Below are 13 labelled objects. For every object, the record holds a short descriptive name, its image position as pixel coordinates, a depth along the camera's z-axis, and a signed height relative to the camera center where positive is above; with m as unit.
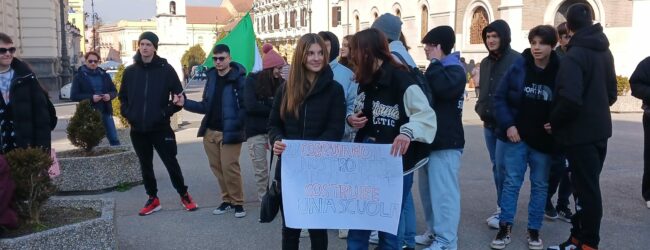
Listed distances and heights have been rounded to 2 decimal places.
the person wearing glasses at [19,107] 5.11 -0.32
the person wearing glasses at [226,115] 6.39 -0.47
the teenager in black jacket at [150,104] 6.20 -0.35
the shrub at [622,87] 17.22 -0.39
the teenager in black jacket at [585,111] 4.60 -0.30
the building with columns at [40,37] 30.88 +1.72
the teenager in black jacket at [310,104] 4.14 -0.23
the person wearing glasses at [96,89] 9.38 -0.29
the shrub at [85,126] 7.63 -0.71
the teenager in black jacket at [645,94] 6.24 -0.22
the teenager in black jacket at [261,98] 6.20 -0.28
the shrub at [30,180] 4.25 -0.80
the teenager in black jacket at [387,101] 4.04 -0.20
